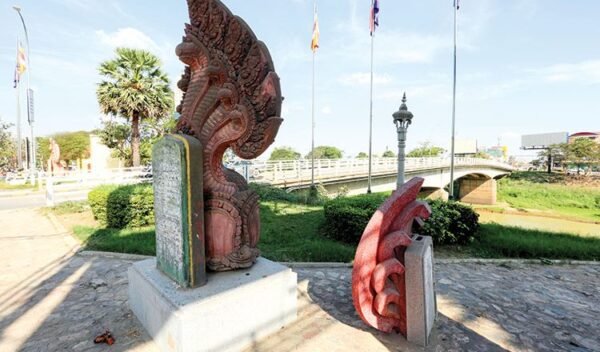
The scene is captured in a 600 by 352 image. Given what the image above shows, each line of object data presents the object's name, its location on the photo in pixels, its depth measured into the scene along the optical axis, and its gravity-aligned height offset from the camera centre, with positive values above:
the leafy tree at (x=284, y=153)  72.55 +2.57
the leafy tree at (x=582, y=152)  37.91 +1.27
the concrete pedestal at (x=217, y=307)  2.82 -1.51
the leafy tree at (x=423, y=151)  60.91 +2.35
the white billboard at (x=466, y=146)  84.88 +4.70
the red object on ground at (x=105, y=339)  3.20 -1.90
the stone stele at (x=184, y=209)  3.12 -0.49
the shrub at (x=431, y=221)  6.81 -1.39
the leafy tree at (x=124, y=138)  28.01 +2.63
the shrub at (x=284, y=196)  12.86 -1.48
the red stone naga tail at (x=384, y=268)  3.14 -1.11
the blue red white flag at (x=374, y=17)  17.89 +9.04
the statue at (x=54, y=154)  18.45 +0.65
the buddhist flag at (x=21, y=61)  22.88 +8.13
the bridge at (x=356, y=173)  16.42 -0.69
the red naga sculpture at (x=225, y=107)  3.44 +0.66
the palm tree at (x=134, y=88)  19.09 +5.00
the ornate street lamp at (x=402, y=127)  8.91 +1.09
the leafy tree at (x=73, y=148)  45.72 +2.52
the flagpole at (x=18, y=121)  25.91 +3.80
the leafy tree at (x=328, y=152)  82.64 +3.14
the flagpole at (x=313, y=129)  19.51 +2.26
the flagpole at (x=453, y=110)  18.14 +3.23
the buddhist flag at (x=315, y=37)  19.48 +8.31
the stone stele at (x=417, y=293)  2.99 -1.34
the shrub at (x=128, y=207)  8.30 -1.22
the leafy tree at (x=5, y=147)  29.09 +1.87
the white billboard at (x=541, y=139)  72.31 +5.78
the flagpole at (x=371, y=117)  19.06 +3.09
